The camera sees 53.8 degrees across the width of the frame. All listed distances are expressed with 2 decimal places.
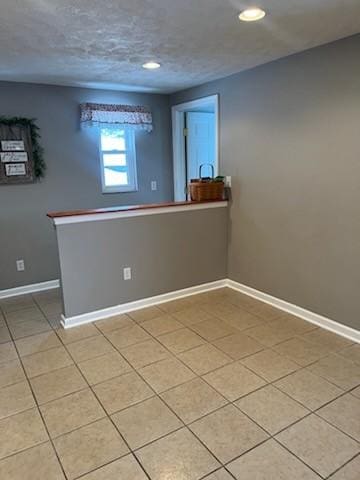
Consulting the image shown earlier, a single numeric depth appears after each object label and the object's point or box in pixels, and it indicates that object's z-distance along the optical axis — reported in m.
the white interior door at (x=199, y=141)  4.87
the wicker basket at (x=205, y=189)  3.81
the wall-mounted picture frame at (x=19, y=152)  3.79
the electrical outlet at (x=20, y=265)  4.05
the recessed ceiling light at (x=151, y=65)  3.14
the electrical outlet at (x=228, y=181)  3.94
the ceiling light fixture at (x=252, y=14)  2.09
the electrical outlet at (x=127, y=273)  3.51
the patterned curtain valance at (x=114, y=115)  4.11
